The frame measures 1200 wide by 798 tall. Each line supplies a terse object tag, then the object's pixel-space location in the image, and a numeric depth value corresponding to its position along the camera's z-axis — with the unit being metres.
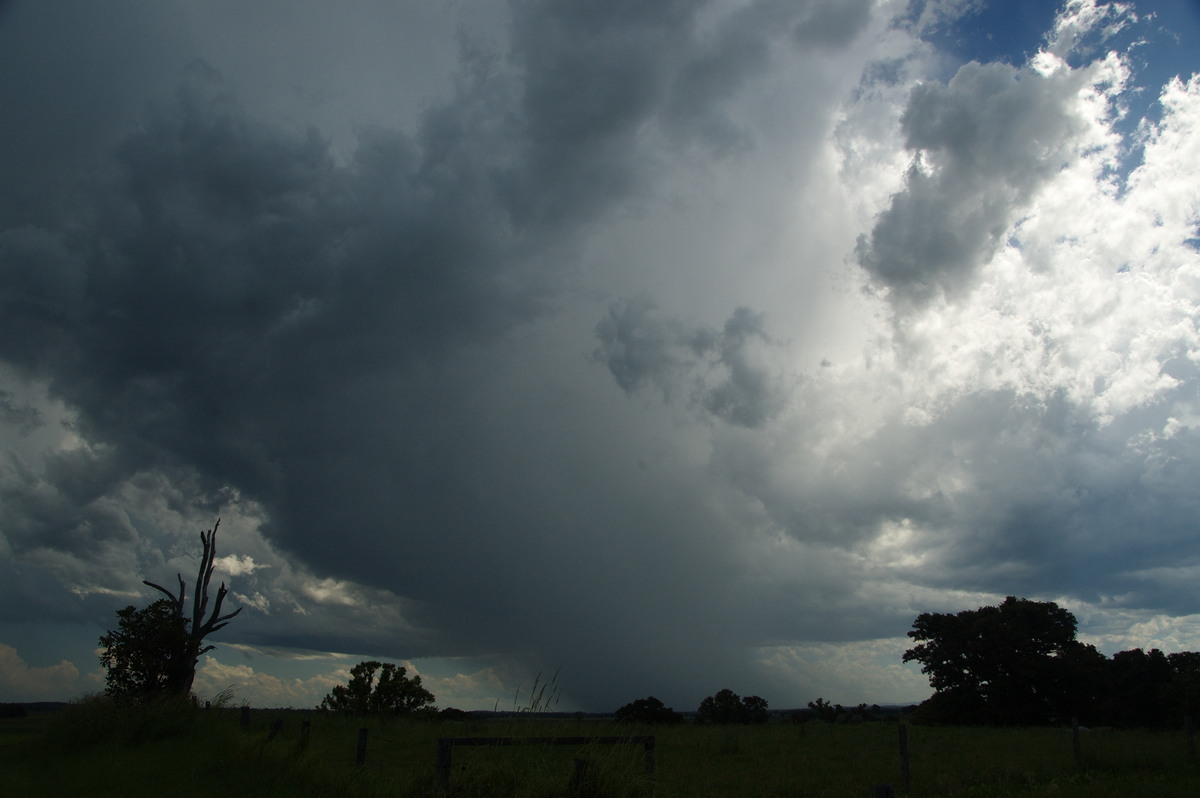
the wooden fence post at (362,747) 16.41
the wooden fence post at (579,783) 10.16
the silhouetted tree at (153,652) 33.38
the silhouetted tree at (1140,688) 55.97
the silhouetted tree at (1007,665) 50.72
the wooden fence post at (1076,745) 20.66
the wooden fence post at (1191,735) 20.48
